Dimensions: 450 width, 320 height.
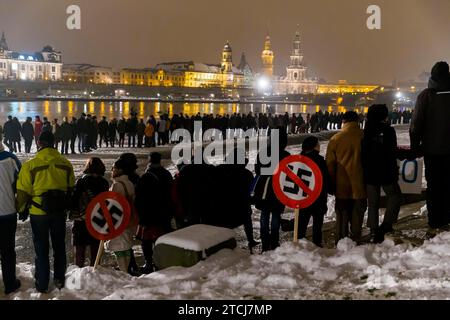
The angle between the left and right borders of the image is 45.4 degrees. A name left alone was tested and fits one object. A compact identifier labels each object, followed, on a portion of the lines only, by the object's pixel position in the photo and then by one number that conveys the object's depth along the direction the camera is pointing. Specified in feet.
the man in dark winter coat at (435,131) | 19.26
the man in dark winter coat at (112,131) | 72.79
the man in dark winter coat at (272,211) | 22.68
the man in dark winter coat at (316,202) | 21.47
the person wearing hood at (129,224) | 21.02
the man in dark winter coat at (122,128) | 72.59
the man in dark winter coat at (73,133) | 65.64
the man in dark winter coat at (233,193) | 23.21
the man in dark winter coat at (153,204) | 21.15
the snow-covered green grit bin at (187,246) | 18.56
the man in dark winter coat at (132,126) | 72.23
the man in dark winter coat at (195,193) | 22.90
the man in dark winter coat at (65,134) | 64.95
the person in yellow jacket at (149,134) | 70.49
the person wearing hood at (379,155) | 20.59
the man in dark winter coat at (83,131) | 67.67
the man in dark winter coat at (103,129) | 72.28
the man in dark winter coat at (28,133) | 67.41
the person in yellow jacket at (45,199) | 18.06
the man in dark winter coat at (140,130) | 71.72
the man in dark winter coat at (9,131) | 67.00
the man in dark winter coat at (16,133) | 67.10
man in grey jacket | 18.31
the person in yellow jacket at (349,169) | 21.13
